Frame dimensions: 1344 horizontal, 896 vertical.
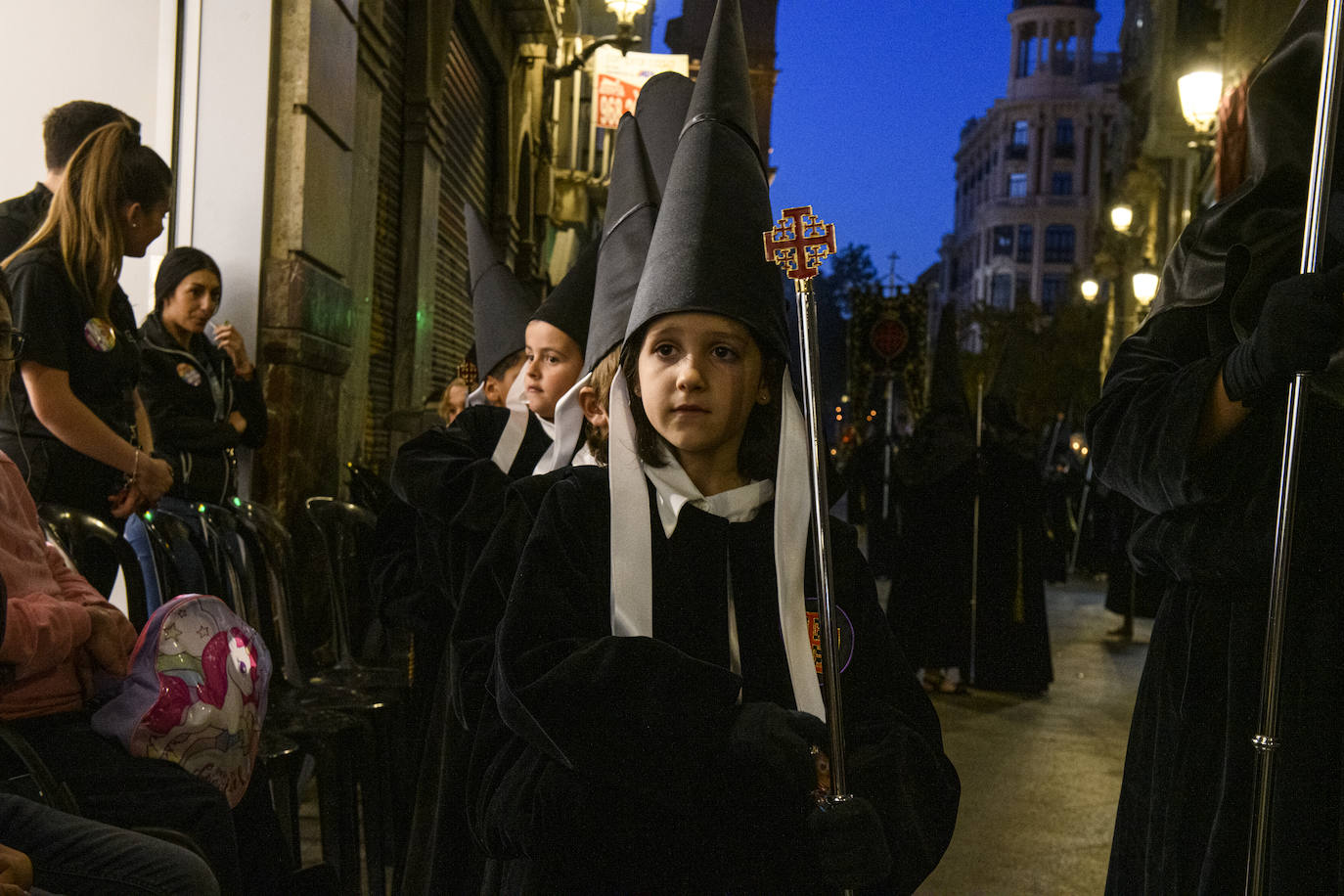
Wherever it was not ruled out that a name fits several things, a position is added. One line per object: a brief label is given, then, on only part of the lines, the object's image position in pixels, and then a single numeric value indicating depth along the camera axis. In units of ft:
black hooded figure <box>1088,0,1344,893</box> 7.21
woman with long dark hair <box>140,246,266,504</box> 15.38
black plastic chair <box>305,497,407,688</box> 15.12
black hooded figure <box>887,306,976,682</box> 28.17
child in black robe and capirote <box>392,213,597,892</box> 11.70
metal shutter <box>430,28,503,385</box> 34.12
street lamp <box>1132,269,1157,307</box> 56.54
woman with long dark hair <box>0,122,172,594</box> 11.54
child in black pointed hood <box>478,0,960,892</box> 6.26
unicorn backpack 8.46
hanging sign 49.98
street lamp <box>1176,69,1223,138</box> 39.91
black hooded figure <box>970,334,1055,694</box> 28.50
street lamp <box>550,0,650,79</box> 42.68
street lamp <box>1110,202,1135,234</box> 70.38
